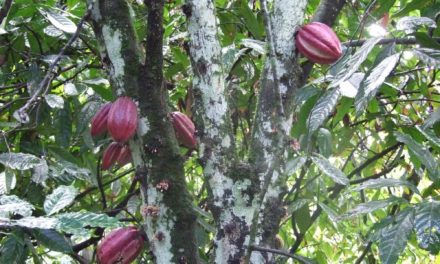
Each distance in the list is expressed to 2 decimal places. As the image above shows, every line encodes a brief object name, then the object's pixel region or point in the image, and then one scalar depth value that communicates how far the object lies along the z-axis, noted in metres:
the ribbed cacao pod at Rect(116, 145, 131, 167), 4.46
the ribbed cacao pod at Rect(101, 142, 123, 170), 4.53
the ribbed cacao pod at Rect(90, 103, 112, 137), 4.54
